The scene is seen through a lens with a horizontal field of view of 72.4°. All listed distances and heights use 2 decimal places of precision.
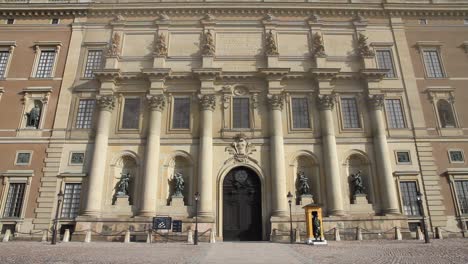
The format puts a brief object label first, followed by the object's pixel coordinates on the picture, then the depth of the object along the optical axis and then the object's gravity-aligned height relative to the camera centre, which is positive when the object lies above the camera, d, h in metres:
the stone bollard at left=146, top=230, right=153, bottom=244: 22.66 -0.93
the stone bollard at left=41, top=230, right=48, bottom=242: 24.49 -0.78
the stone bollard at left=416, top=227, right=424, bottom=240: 24.27 -0.97
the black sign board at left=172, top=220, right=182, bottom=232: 24.14 -0.13
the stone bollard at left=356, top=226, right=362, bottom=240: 23.69 -0.76
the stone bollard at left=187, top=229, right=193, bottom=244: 22.70 -0.89
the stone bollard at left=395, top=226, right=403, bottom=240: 23.83 -0.86
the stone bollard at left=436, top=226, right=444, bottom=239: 25.00 -0.87
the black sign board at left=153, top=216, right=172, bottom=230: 23.70 +0.10
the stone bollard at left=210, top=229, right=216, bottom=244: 23.16 -0.93
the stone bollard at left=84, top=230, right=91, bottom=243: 23.11 -0.83
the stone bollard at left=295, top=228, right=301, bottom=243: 22.19 -0.91
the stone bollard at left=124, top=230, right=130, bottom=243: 23.02 -0.92
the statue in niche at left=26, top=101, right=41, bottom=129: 28.41 +9.30
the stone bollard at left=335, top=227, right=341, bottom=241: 23.17 -0.87
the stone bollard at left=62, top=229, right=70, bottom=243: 23.33 -0.76
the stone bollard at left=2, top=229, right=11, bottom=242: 23.74 -0.72
